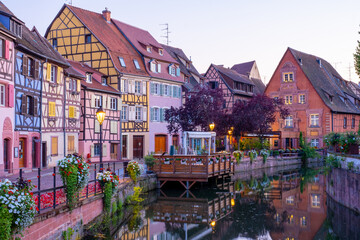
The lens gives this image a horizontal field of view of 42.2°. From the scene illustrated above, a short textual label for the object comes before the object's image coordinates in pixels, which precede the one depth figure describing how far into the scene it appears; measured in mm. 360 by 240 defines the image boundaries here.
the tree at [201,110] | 38094
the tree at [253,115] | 42656
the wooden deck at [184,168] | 25969
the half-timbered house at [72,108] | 32250
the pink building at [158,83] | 43719
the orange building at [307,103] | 57000
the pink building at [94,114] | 35781
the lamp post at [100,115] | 18459
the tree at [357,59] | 23062
